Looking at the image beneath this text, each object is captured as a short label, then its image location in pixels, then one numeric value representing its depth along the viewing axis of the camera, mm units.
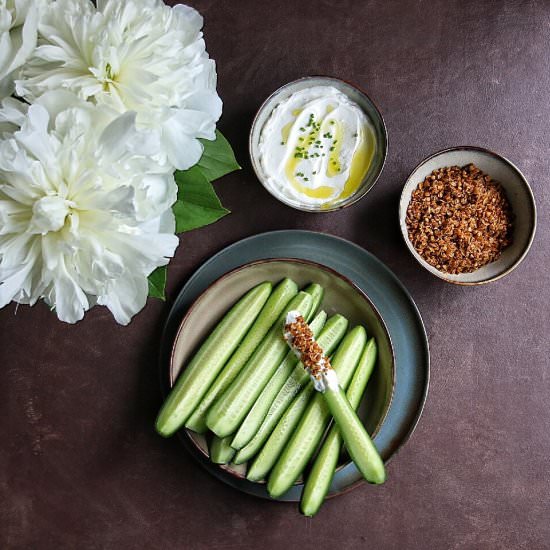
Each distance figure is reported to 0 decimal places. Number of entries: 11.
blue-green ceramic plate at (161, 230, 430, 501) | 1437
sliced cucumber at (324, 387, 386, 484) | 1301
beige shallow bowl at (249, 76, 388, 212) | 1385
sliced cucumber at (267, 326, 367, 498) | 1324
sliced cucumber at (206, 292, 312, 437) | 1330
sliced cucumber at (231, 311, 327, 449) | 1329
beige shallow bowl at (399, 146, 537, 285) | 1396
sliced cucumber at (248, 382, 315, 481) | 1350
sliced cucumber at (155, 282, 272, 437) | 1350
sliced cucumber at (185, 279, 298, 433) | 1386
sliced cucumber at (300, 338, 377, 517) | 1311
